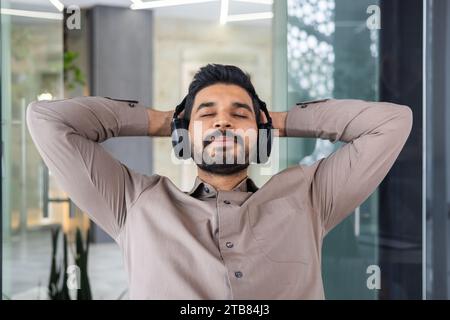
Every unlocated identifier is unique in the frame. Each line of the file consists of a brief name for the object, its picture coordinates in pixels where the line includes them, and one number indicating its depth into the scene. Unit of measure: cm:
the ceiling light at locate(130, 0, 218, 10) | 163
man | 106
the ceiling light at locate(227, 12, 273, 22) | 160
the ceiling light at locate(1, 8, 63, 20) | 204
